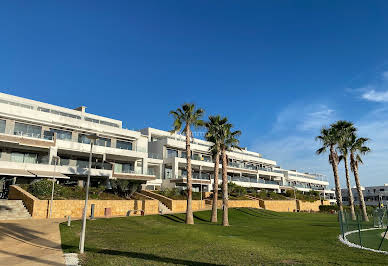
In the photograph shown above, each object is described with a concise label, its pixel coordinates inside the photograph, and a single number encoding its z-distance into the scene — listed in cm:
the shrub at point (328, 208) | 6834
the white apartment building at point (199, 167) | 5522
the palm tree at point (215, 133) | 3447
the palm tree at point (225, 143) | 3272
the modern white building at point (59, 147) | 3631
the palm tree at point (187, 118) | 3247
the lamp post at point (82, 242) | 1444
